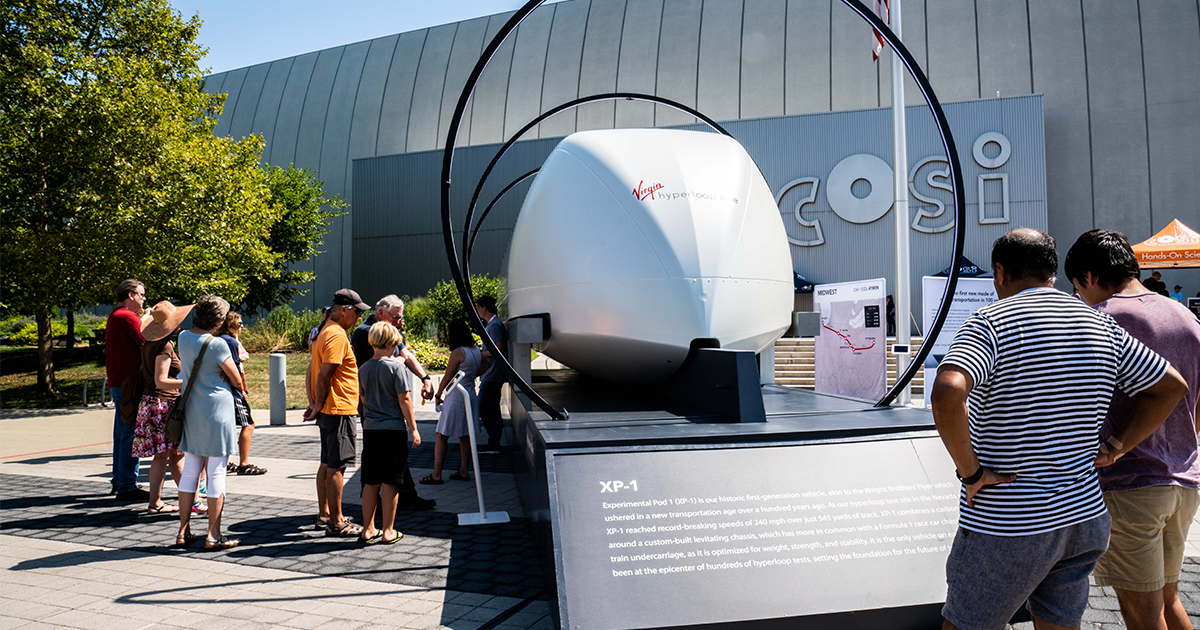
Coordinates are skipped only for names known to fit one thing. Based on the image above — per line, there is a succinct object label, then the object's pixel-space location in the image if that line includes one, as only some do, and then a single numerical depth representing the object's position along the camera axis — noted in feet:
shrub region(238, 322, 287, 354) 73.05
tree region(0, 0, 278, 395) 43.47
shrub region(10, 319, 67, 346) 94.68
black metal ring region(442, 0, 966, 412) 15.20
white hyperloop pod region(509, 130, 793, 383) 16.57
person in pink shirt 8.85
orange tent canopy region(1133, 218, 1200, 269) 49.85
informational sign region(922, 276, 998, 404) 25.73
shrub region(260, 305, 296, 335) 76.51
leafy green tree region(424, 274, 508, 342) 71.26
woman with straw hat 19.07
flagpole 28.76
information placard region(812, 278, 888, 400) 26.25
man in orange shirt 17.54
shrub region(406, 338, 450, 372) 57.67
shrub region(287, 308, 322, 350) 74.33
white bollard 39.09
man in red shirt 21.76
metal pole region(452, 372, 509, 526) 18.61
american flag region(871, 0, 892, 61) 31.30
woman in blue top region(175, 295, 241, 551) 16.53
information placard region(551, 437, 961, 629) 10.07
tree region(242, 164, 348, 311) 82.33
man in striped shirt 7.22
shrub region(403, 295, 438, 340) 70.54
